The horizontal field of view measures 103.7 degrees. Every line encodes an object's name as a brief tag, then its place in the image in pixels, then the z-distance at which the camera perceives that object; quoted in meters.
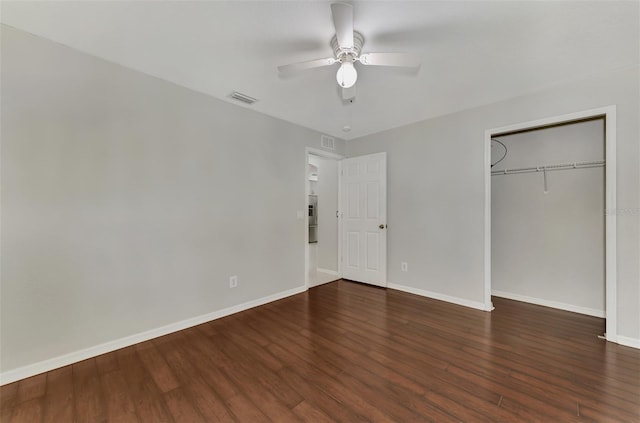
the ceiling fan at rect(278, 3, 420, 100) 1.70
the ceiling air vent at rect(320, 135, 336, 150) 4.17
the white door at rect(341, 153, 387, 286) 4.05
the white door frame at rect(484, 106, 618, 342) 2.38
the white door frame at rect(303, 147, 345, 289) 3.90
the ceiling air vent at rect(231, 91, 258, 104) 2.85
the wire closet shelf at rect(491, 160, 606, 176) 2.96
